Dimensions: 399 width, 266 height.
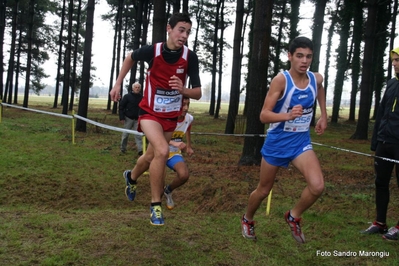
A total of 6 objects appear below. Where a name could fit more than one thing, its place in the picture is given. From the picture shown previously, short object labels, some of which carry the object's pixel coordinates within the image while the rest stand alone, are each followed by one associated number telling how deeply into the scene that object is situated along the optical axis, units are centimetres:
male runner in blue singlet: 416
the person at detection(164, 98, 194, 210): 571
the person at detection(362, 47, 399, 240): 502
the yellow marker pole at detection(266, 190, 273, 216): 624
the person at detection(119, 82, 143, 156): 1205
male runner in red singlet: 457
